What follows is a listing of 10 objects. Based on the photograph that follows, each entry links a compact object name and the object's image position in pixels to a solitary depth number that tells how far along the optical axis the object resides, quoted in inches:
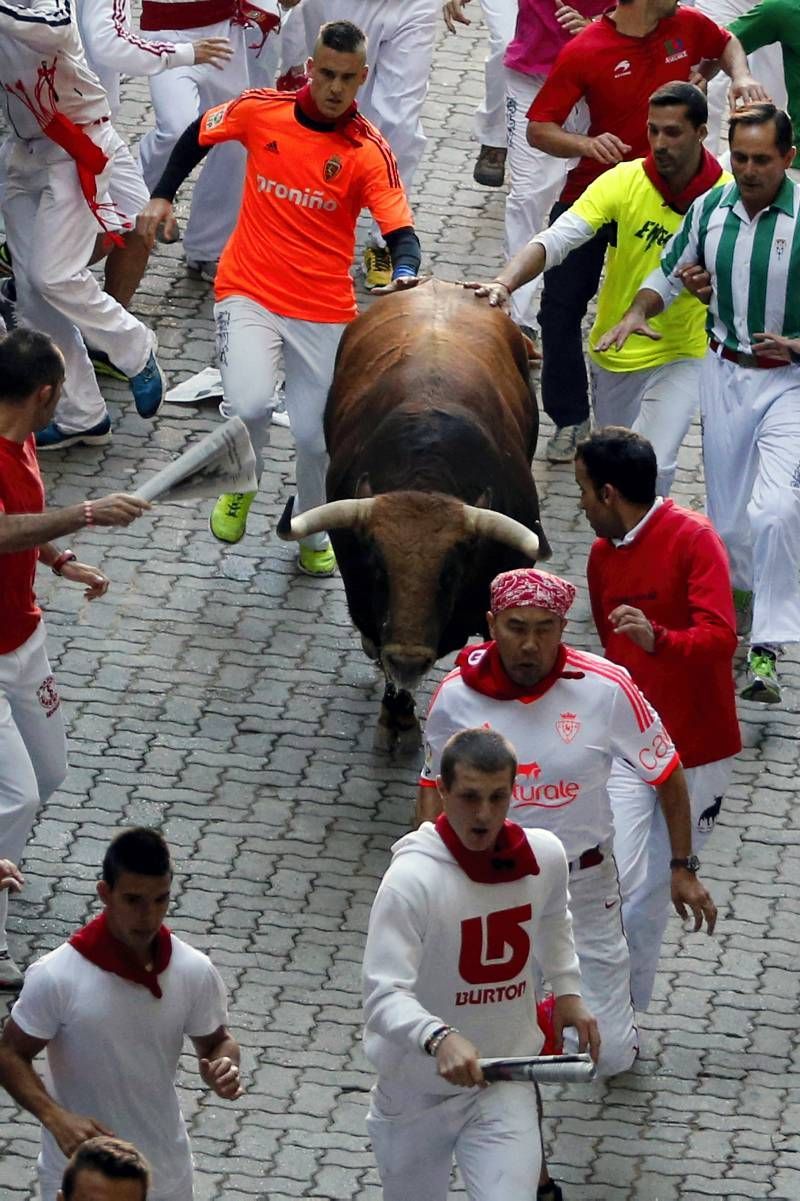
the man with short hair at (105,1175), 421.7
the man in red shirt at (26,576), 645.9
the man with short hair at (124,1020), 509.4
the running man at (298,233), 887.1
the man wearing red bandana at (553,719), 594.5
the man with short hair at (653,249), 870.4
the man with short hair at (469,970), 518.3
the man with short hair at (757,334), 826.2
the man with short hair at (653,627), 660.1
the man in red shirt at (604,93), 945.5
